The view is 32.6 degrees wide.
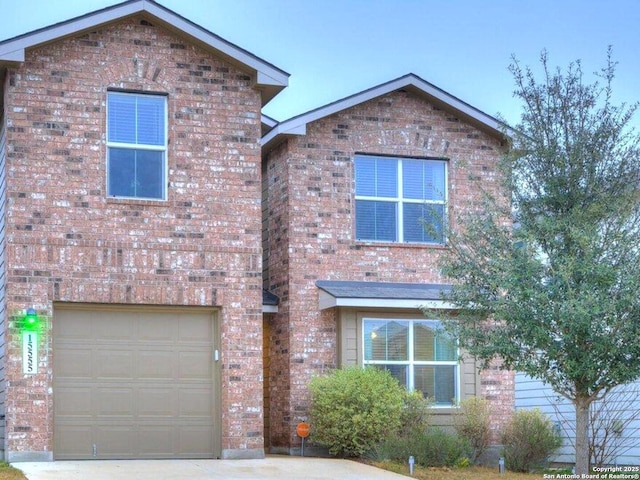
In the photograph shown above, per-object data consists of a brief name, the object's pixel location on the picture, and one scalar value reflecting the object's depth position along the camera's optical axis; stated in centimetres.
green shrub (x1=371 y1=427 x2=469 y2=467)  1719
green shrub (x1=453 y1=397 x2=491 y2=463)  1872
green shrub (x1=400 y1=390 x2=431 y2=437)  1850
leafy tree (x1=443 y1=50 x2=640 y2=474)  1380
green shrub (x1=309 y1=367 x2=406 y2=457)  1795
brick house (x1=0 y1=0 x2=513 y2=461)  1684
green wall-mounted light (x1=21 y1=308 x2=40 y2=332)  1652
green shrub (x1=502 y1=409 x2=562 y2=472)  1792
